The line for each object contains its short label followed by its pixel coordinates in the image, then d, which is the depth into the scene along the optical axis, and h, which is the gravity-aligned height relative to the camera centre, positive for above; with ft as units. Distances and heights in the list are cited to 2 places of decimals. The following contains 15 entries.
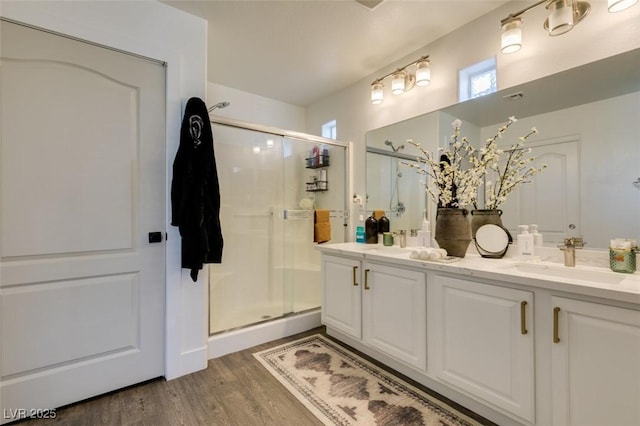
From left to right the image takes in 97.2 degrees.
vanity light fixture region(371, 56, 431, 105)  7.30 +3.80
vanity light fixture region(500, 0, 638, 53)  4.96 +3.59
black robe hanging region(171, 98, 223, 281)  6.14 +0.60
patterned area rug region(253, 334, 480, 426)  5.02 -3.60
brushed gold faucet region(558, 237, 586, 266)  5.03 -0.61
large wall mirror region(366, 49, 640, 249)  4.77 +1.35
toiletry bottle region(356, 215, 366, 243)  8.97 -0.64
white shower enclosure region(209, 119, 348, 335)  8.20 -0.05
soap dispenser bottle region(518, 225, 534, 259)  5.53 -0.60
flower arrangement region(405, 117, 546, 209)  5.95 +0.99
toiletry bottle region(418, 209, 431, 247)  7.10 -0.52
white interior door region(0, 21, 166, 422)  4.92 -0.06
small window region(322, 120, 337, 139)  10.91 +3.39
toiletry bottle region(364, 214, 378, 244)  8.71 -0.47
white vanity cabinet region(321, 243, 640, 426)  3.60 -1.97
